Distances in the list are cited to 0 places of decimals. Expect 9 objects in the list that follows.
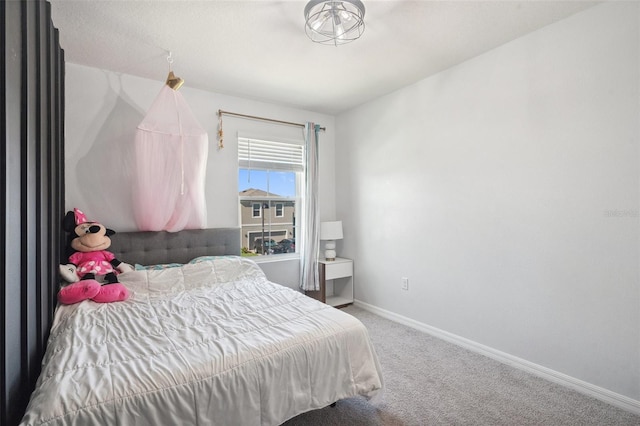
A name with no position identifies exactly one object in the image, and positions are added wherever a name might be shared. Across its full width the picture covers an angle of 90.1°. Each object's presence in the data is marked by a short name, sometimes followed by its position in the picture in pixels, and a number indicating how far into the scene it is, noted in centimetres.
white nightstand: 385
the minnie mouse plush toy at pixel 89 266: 213
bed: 119
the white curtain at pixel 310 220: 381
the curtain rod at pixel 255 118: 344
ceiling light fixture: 188
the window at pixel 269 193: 365
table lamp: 394
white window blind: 362
